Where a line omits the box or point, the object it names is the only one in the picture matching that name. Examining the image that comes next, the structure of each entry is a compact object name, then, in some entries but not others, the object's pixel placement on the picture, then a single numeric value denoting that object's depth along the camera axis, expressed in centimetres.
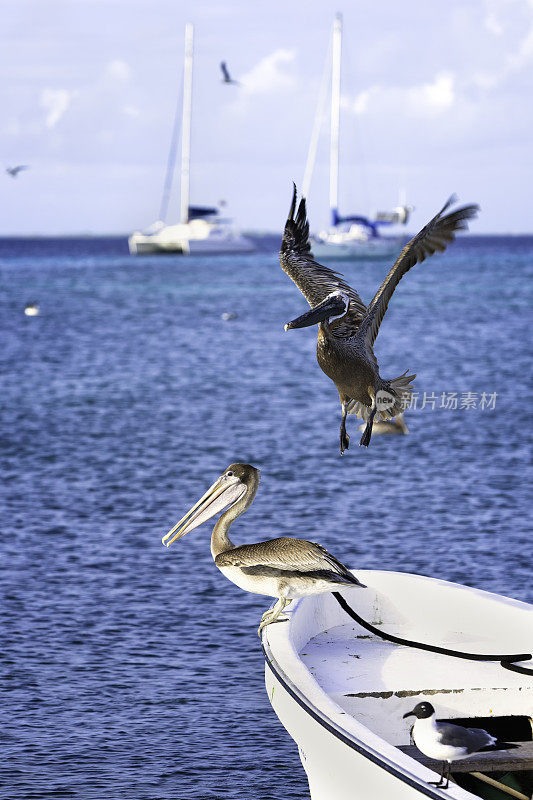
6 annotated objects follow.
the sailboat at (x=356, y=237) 18500
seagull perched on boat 1494
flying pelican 1268
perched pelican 1648
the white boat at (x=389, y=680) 1506
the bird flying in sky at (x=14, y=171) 7786
